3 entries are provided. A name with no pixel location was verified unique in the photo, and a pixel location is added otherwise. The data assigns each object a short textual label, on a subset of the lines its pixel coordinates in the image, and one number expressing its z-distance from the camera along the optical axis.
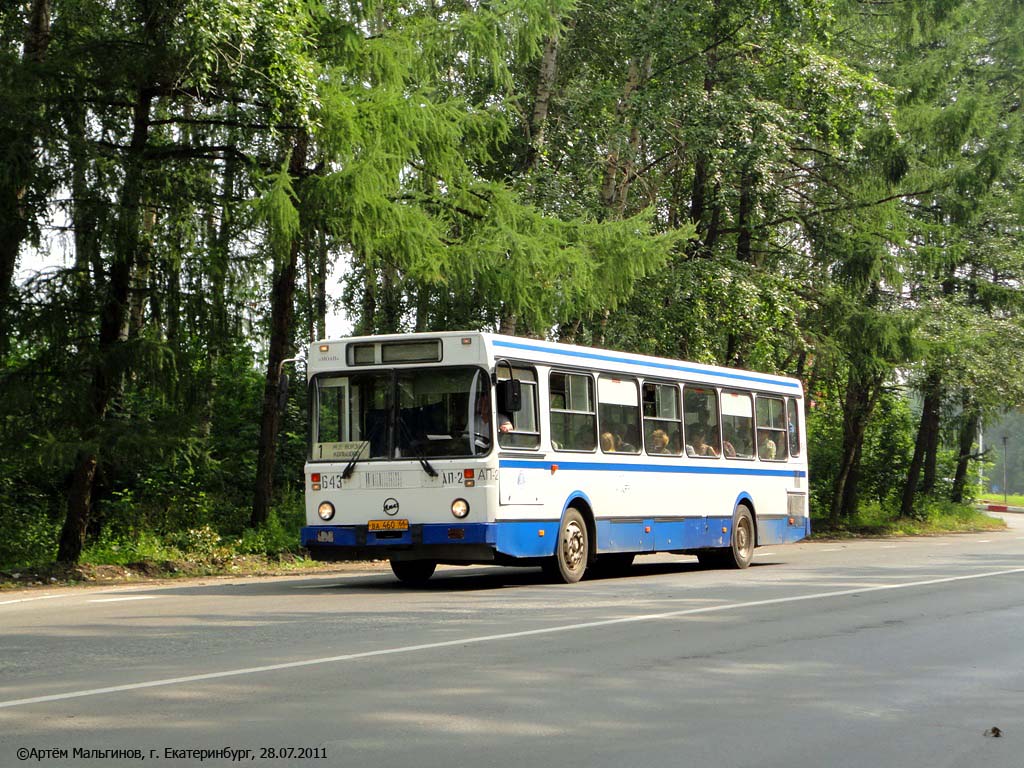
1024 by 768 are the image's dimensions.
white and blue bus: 15.80
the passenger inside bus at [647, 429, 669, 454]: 19.42
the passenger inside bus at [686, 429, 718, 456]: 20.45
